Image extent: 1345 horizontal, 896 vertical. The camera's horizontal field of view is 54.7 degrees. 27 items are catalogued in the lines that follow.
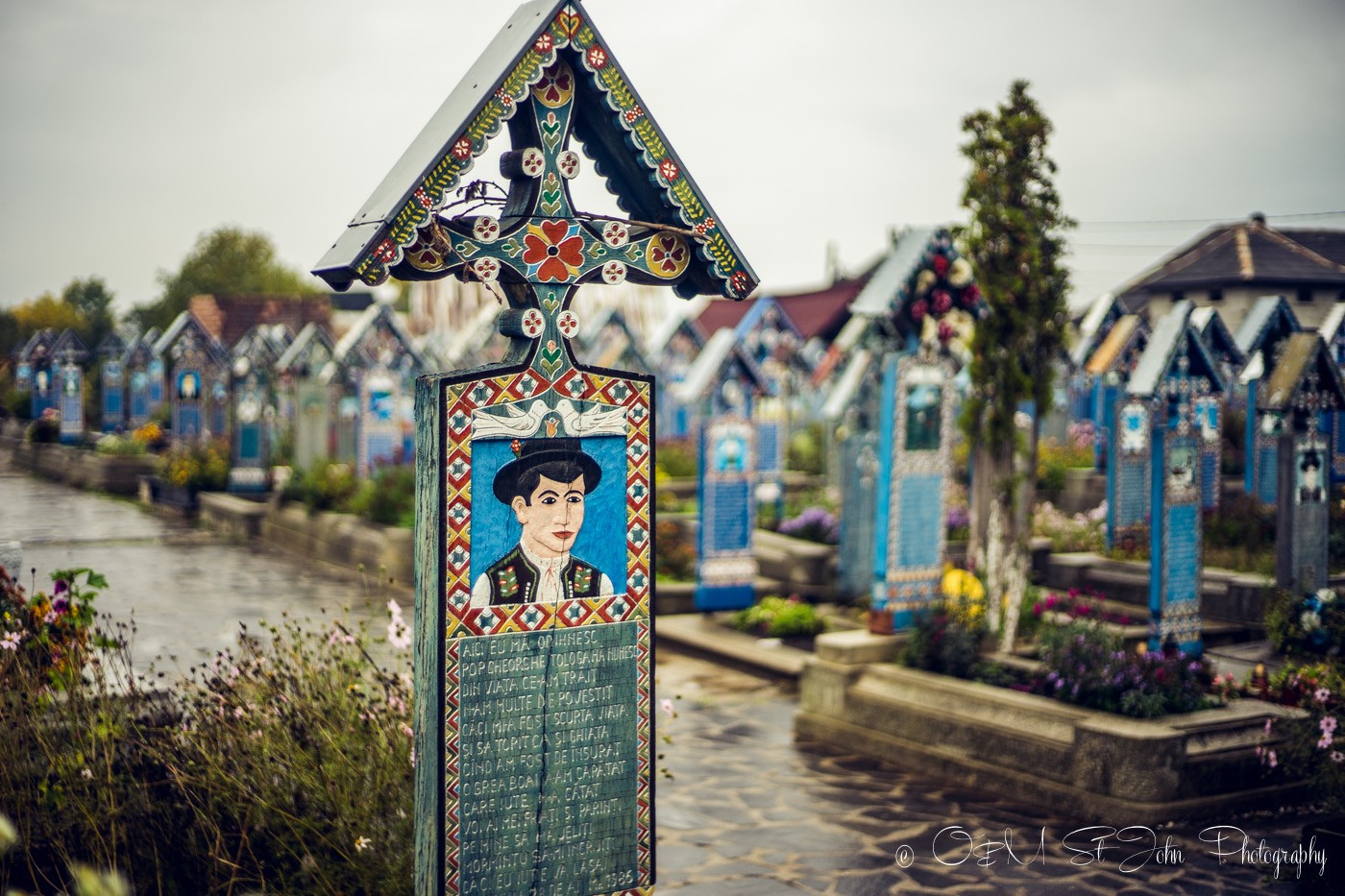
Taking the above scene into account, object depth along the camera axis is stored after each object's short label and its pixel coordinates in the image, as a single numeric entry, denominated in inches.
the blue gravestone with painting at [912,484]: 401.7
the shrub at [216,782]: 215.9
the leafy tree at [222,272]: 2182.6
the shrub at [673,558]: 636.7
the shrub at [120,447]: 1158.3
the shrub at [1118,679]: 320.8
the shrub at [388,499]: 752.3
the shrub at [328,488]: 818.2
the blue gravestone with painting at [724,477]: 585.9
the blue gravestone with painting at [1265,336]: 476.7
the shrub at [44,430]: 1363.2
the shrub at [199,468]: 992.2
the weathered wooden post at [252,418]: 987.3
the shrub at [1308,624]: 410.6
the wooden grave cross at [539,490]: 187.3
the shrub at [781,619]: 533.6
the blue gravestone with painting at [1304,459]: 442.0
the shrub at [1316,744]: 286.2
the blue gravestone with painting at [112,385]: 1587.1
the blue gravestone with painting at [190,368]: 1126.4
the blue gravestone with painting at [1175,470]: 421.1
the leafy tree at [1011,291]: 399.2
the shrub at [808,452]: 1010.7
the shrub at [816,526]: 646.3
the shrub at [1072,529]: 645.9
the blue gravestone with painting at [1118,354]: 735.7
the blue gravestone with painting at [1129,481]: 613.6
